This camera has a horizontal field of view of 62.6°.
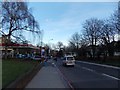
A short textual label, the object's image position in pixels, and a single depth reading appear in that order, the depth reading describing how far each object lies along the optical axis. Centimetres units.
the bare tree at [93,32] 2933
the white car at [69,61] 1721
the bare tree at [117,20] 1952
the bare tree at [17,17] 1783
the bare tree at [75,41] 4636
